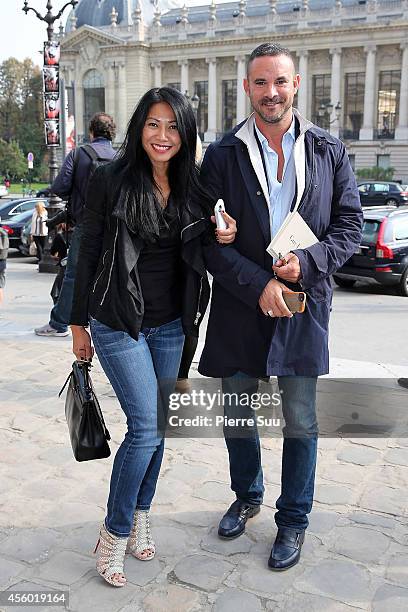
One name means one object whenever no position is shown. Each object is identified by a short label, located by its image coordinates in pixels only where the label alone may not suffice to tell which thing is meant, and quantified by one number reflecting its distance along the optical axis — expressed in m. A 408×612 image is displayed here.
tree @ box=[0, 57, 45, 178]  84.75
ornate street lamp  13.53
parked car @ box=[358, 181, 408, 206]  36.47
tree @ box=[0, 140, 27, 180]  69.12
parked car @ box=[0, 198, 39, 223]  19.76
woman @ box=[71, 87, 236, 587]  2.71
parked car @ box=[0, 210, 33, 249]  17.52
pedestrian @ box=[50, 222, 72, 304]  6.70
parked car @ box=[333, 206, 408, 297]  11.95
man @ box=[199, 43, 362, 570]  2.80
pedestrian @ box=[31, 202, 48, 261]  14.49
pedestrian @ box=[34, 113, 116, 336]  5.65
